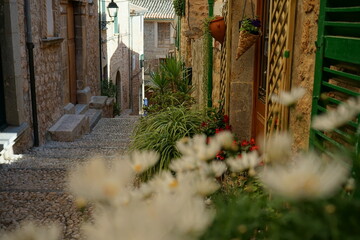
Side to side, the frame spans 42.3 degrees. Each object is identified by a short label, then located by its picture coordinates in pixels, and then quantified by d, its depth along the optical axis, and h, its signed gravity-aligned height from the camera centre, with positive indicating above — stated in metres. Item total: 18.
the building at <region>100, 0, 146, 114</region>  14.74 -0.88
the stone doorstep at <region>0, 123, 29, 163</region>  5.63 -1.34
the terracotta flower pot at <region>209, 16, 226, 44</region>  5.27 +0.02
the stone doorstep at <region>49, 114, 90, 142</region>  7.78 -1.67
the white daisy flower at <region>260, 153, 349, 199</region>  0.85 -0.27
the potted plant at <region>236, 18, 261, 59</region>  4.36 -0.03
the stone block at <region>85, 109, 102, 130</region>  10.23 -1.97
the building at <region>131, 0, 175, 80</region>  27.28 -0.15
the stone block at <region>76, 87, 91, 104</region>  10.91 -1.55
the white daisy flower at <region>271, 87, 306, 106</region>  1.35 -0.19
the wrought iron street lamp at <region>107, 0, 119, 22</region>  12.93 +0.56
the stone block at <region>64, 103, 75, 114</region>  9.29 -1.59
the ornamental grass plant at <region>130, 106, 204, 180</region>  4.71 -1.13
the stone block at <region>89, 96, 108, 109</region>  11.55 -1.80
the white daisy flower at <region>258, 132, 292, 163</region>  1.08 -0.27
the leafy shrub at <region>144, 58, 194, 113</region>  7.51 -0.98
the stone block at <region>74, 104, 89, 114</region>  10.29 -1.77
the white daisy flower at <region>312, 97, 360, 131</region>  1.19 -0.22
